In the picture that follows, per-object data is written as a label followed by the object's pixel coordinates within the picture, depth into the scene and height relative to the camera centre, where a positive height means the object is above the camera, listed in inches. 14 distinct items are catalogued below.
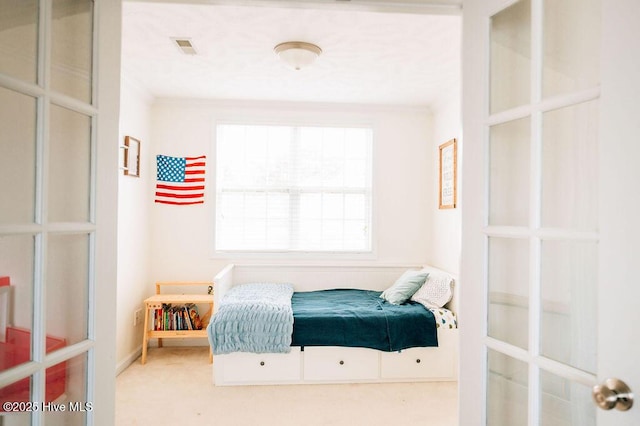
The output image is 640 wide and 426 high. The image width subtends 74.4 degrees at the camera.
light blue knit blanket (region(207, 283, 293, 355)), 120.3 -32.7
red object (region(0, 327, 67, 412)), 38.7 -13.7
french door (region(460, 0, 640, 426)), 34.4 +0.8
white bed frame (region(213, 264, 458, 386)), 124.8 -45.0
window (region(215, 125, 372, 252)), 170.6 +10.4
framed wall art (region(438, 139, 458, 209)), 147.9 +15.2
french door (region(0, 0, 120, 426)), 39.1 +0.4
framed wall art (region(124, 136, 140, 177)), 139.8 +19.6
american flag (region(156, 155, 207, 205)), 163.9 +13.4
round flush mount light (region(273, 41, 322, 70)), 108.1 +42.4
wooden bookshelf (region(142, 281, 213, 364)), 145.8 -37.2
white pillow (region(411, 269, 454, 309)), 137.3 -24.9
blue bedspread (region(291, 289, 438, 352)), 124.8 -33.4
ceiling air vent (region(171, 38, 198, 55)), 108.3 +44.6
